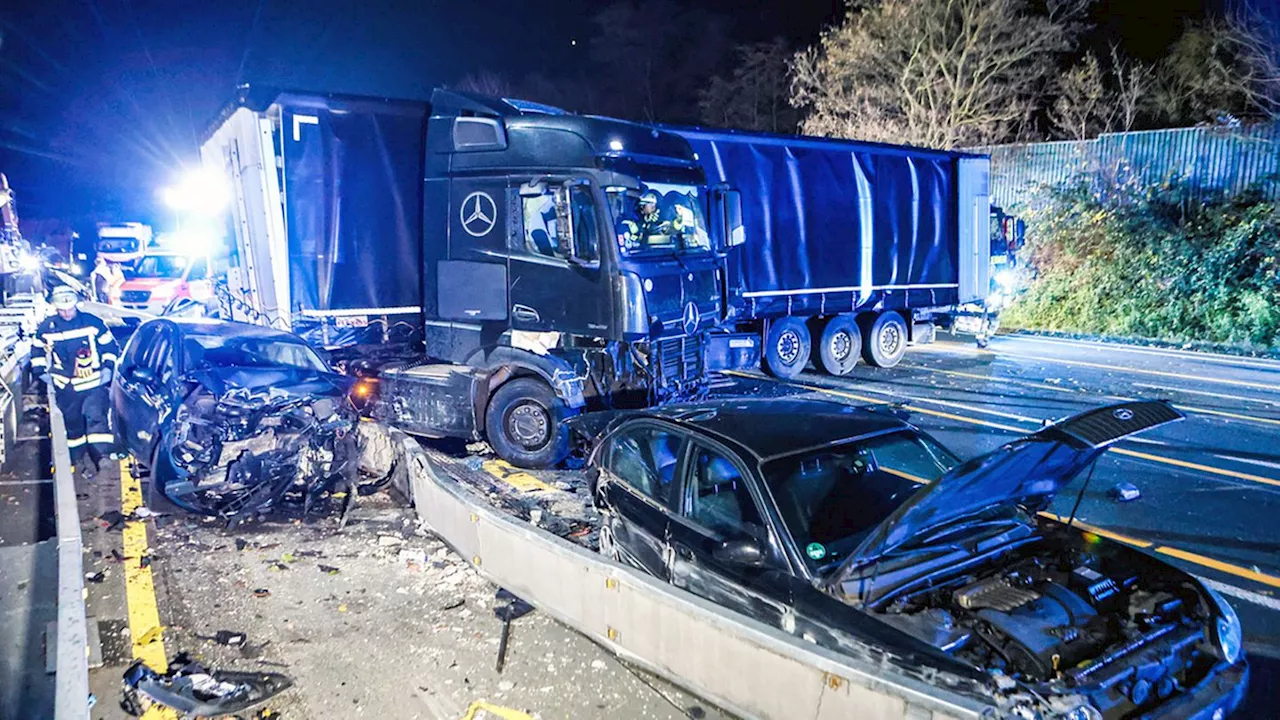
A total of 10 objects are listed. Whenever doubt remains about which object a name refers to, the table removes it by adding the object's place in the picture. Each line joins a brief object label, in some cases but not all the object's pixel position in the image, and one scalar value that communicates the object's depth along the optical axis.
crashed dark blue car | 6.43
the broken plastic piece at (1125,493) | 6.68
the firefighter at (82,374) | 8.09
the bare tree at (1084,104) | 21.34
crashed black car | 3.10
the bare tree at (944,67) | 21.33
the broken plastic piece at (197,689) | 3.81
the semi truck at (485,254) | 7.43
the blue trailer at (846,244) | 10.98
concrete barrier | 2.98
